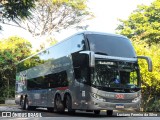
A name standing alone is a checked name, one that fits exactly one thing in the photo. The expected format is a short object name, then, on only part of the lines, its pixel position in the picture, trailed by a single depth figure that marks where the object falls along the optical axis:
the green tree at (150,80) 23.44
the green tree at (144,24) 37.47
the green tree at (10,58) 40.59
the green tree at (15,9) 15.90
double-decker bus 16.25
